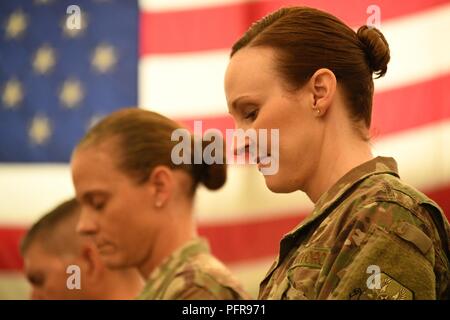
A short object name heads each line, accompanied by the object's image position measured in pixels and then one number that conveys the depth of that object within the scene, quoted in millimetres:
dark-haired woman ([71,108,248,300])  2764
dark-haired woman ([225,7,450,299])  2229
